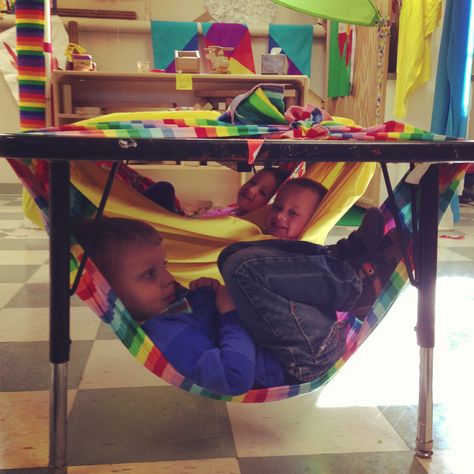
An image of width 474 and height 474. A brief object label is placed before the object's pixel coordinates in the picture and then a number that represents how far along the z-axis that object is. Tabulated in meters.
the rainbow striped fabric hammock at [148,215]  0.75
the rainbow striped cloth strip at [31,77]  1.96
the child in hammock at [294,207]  1.24
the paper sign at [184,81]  3.01
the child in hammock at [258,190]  1.52
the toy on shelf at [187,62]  3.07
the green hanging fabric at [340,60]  3.69
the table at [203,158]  0.63
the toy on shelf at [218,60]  3.15
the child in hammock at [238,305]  0.79
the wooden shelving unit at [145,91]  3.02
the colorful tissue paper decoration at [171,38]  3.96
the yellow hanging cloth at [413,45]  2.77
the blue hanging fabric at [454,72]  2.52
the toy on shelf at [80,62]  3.03
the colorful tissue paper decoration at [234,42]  3.98
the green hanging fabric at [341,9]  1.86
